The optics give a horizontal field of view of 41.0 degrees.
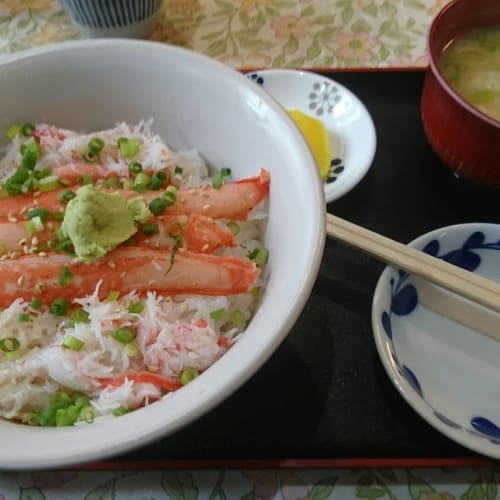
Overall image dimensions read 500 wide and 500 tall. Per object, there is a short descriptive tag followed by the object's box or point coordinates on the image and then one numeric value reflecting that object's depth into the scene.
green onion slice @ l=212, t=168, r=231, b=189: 0.30
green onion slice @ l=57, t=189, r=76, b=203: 0.28
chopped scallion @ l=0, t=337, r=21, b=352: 0.26
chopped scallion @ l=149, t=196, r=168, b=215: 0.28
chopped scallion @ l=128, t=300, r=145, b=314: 0.26
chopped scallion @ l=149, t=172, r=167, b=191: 0.30
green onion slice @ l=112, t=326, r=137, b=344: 0.25
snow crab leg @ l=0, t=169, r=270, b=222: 0.29
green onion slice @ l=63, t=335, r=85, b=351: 0.25
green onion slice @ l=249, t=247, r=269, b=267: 0.28
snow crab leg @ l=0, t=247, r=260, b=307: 0.26
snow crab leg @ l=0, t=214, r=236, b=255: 0.28
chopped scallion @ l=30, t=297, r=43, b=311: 0.26
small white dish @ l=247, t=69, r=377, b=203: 0.37
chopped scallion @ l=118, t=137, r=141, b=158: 0.31
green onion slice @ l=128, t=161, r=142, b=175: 0.31
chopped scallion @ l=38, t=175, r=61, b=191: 0.29
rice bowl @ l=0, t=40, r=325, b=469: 0.21
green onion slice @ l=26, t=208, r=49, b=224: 0.28
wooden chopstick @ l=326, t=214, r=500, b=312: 0.28
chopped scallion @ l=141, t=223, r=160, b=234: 0.27
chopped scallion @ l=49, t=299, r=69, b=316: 0.26
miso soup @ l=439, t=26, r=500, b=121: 0.35
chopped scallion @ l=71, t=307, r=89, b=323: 0.26
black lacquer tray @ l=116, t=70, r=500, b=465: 0.27
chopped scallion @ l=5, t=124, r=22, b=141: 0.32
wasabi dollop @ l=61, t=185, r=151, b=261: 0.25
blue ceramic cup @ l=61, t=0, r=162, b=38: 0.43
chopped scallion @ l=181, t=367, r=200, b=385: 0.24
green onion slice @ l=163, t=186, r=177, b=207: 0.29
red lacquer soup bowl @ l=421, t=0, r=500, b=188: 0.32
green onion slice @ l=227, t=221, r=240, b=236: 0.29
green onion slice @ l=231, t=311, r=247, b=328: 0.27
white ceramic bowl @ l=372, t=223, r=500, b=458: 0.27
